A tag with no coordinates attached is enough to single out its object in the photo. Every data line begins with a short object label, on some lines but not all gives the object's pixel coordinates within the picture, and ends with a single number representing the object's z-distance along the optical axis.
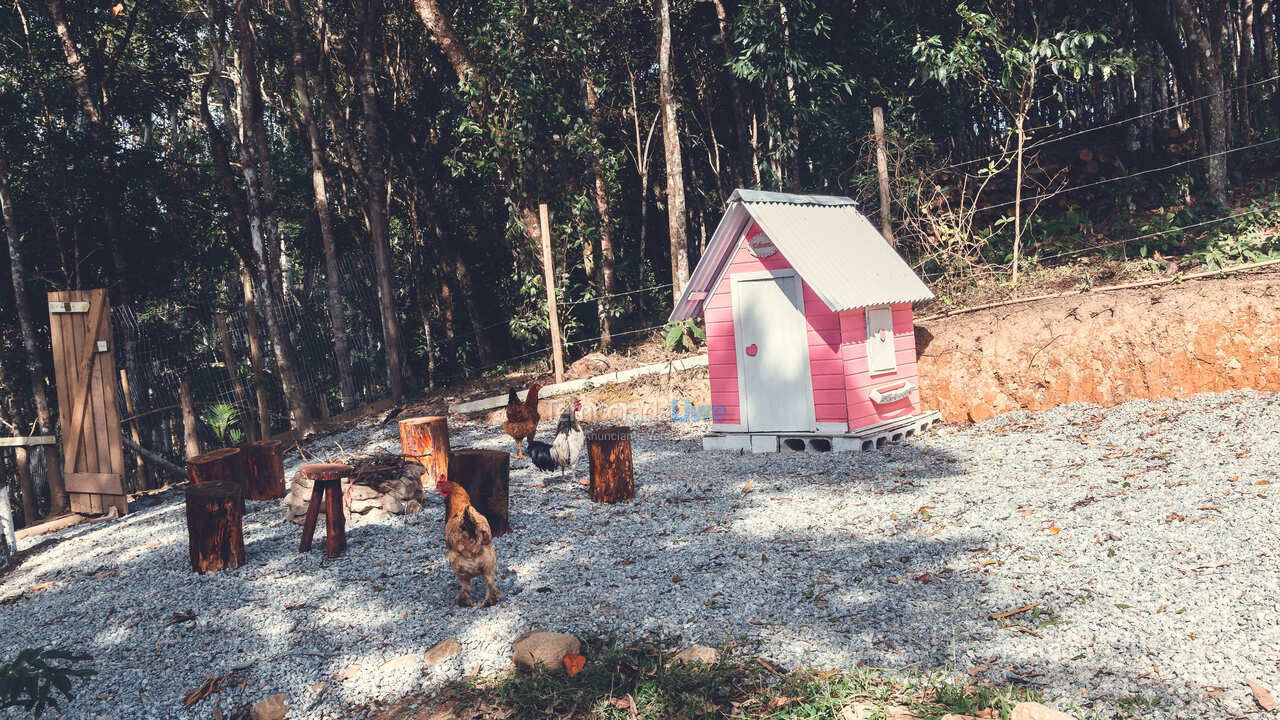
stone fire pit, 6.92
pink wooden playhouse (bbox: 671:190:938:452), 8.48
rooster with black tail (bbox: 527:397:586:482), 7.88
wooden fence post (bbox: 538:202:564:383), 12.39
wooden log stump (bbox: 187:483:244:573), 5.84
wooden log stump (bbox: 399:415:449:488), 8.23
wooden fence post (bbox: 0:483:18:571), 6.81
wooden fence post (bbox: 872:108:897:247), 10.90
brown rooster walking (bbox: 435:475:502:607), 4.78
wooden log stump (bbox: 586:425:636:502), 7.18
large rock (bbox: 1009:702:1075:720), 3.10
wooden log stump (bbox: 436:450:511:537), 6.24
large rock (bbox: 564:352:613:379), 13.43
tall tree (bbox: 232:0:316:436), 11.84
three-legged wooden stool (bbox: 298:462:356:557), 5.95
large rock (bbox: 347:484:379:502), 6.95
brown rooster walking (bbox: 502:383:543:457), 8.66
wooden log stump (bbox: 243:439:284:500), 8.14
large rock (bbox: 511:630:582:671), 4.01
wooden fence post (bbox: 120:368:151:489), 10.83
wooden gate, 7.89
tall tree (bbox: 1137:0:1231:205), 11.05
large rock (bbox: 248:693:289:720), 3.86
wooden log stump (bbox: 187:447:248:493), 7.57
